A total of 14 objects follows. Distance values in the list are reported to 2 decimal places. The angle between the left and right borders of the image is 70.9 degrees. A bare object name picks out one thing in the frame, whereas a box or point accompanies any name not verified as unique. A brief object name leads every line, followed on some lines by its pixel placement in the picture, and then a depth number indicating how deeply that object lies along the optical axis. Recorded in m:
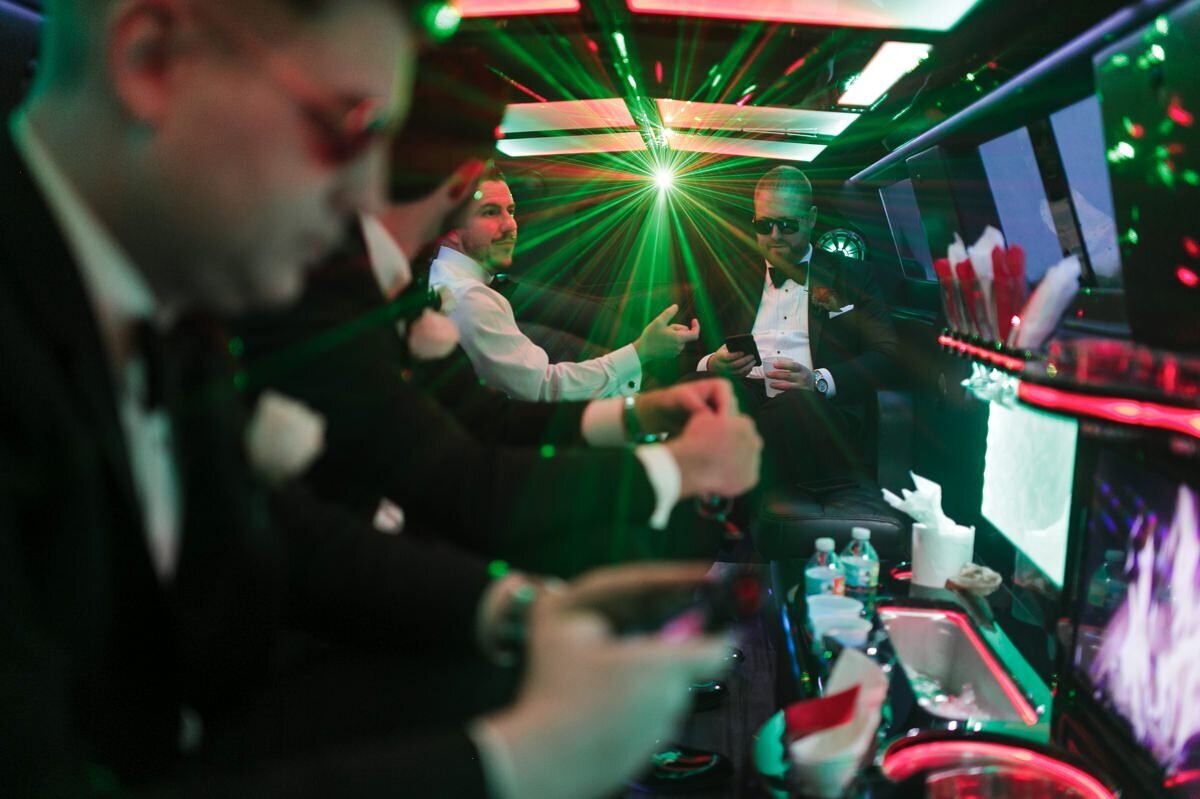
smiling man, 3.13
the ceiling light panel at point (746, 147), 4.07
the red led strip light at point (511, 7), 1.65
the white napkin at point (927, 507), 2.33
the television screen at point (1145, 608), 1.17
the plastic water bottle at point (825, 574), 2.17
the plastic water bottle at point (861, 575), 2.16
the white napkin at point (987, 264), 1.84
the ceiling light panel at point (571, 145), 4.24
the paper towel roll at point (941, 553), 2.27
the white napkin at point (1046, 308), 1.63
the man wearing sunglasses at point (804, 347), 3.78
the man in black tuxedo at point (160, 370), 0.61
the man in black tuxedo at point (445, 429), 1.24
